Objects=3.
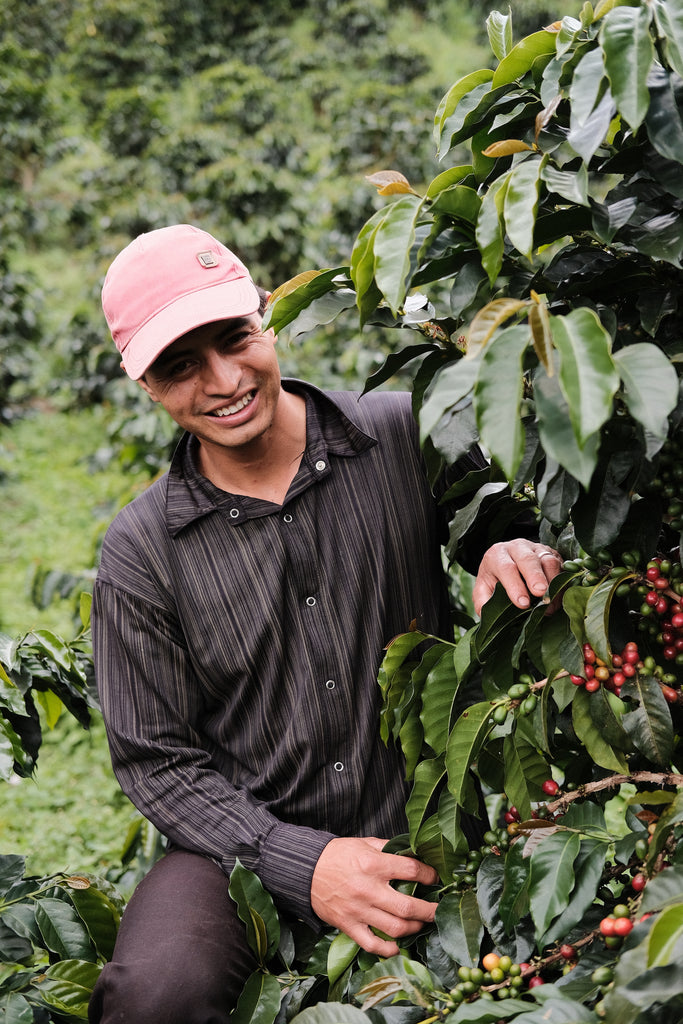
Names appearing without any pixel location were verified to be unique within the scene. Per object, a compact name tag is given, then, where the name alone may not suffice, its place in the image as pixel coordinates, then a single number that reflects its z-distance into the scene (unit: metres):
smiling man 1.57
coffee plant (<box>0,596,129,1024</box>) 1.54
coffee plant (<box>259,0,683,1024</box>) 0.78
